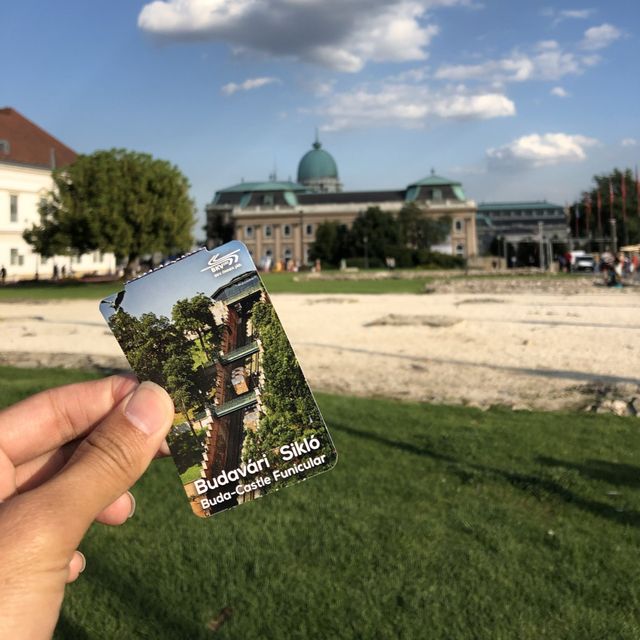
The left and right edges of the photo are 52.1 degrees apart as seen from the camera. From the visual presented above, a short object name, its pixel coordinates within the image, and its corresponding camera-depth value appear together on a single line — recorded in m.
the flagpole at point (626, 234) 66.32
